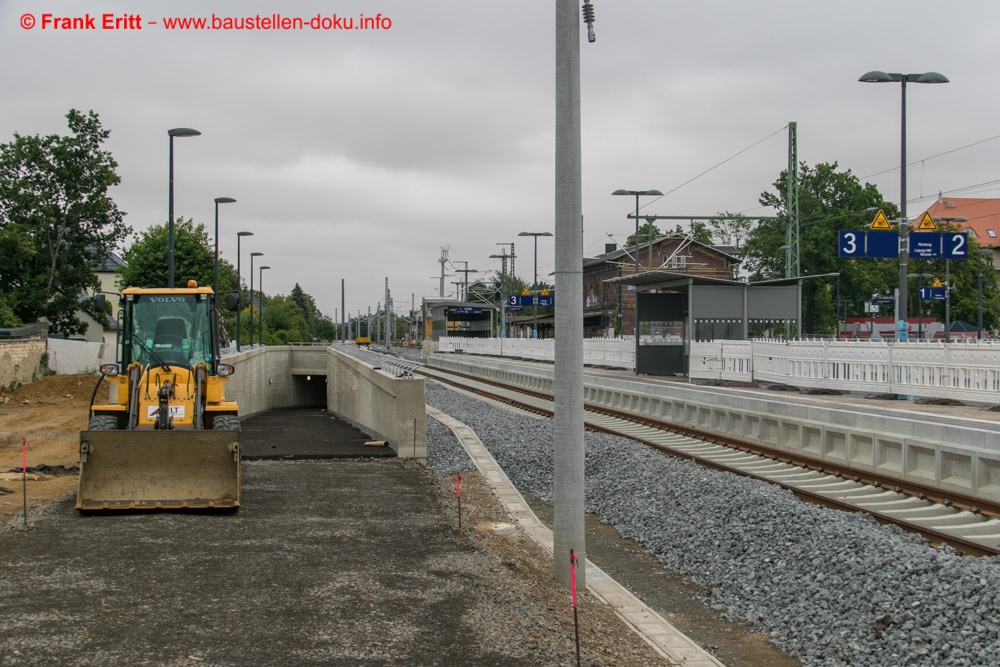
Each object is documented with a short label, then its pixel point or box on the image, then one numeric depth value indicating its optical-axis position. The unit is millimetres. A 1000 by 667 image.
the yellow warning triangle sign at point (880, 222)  28906
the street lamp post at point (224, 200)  39966
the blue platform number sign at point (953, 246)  29484
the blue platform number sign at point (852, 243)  30406
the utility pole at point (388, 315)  96744
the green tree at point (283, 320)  92250
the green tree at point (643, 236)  91831
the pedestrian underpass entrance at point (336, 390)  17109
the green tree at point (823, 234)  76938
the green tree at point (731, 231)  108225
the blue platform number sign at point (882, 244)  30422
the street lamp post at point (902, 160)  25031
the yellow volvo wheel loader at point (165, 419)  11008
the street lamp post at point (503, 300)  74812
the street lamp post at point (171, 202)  27098
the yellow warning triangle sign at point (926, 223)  29984
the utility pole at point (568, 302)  8148
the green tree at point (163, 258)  51344
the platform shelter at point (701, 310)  31781
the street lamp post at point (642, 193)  45719
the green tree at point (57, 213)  44562
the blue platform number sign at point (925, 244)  29422
